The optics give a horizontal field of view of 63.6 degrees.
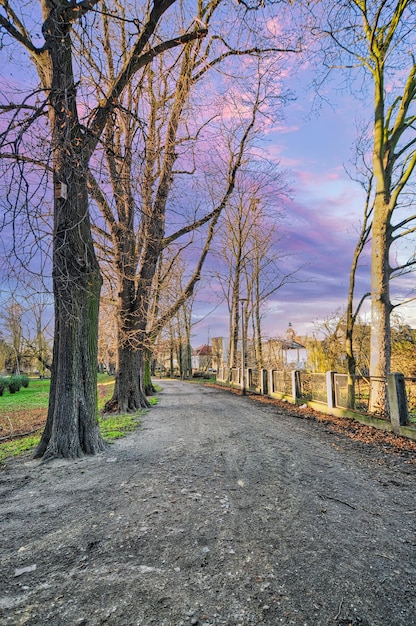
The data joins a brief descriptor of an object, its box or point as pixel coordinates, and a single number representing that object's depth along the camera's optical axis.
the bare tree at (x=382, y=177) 9.07
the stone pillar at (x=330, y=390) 10.06
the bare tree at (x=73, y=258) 4.82
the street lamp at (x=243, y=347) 18.05
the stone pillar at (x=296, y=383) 12.88
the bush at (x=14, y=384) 27.33
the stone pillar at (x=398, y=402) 6.95
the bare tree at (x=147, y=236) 6.77
